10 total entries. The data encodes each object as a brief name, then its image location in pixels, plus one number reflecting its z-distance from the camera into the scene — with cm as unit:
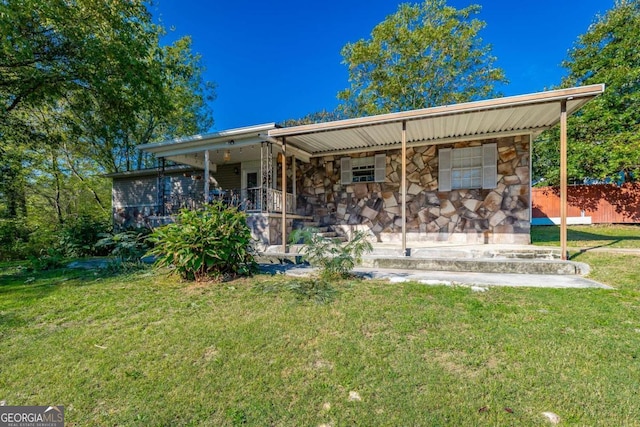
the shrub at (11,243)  958
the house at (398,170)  619
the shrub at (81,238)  823
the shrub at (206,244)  429
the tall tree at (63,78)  635
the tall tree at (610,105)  1207
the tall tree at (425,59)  1422
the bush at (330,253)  432
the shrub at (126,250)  586
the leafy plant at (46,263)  601
